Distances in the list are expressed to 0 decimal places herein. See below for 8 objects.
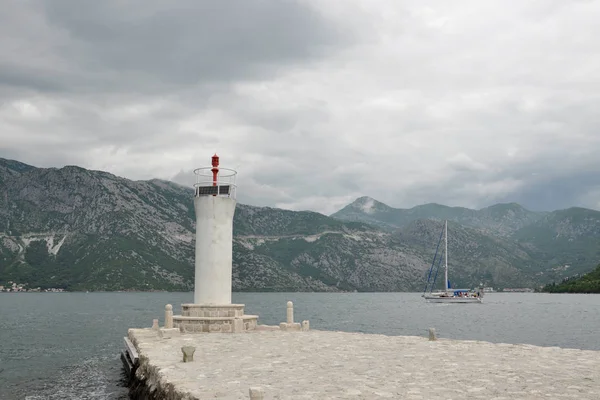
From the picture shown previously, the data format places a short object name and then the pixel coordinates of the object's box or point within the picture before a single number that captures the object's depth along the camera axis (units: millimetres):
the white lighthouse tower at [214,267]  33438
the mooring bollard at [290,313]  36131
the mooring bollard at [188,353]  20578
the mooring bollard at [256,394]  11719
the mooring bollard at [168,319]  33031
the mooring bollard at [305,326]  36062
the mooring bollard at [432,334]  28275
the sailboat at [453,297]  178250
